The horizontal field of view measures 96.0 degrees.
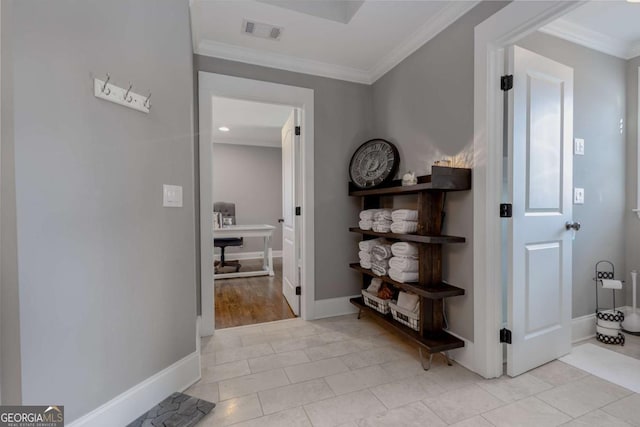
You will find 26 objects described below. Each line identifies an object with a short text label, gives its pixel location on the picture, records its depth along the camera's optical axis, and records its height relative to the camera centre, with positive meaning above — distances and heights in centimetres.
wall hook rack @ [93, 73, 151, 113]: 125 +52
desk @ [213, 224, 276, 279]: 429 -42
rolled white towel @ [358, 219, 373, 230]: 250 -16
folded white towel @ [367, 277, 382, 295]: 253 -72
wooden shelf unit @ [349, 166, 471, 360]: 176 -34
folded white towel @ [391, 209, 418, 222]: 206 -6
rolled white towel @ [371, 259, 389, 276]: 228 -49
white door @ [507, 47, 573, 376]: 172 -3
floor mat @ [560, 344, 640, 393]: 168 -103
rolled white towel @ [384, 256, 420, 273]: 203 -41
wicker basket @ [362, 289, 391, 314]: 231 -80
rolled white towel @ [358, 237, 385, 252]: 249 -33
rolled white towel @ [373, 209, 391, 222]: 230 -7
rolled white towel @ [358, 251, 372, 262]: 249 -44
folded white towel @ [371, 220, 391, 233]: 229 -16
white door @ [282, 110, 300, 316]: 284 -4
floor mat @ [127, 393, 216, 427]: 133 -100
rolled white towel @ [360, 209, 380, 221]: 248 -6
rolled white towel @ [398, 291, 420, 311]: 204 -69
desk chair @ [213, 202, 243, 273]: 461 -52
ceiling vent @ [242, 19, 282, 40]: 209 +133
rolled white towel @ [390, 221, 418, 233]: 206 -15
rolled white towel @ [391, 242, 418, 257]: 204 -31
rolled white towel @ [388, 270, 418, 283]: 203 -50
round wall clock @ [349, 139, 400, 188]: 245 +38
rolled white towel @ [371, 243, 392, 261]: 227 -37
